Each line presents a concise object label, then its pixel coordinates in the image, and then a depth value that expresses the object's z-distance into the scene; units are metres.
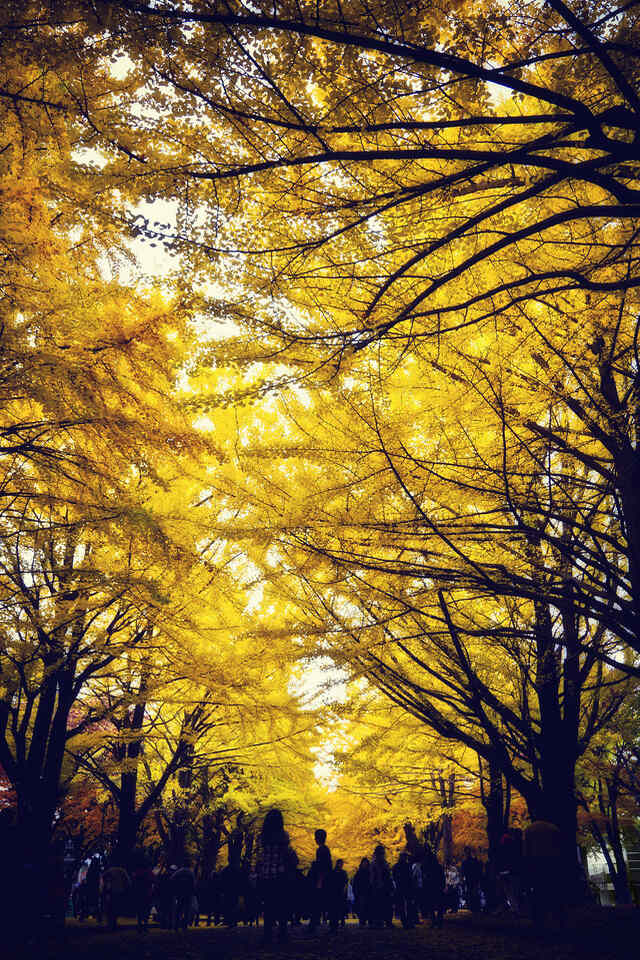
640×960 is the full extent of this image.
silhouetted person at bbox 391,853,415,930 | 9.59
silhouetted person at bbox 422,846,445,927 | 9.47
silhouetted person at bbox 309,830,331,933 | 8.28
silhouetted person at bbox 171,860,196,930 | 9.63
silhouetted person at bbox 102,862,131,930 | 8.77
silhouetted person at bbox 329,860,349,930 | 9.25
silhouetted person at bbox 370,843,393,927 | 9.97
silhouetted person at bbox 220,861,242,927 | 11.87
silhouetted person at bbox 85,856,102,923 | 14.88
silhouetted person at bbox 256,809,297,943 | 6.66
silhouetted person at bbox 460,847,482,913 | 14.65
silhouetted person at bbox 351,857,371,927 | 10.88
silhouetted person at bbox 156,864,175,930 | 9.84
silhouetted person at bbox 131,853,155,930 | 9.69
